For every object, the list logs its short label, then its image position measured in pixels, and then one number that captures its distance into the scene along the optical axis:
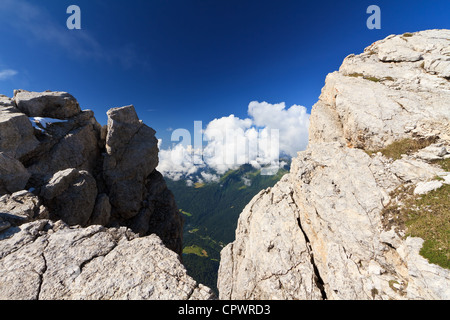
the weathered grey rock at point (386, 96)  22.52
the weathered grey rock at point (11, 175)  20.39
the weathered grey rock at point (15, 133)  25.12
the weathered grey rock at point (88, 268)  8.23
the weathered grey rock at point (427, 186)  15.81
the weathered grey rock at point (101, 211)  29.25
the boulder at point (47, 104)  31.56
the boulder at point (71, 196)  22.98
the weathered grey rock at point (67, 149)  28.00
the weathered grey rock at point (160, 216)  38.41
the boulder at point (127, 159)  36.62
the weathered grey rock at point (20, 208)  13.56
